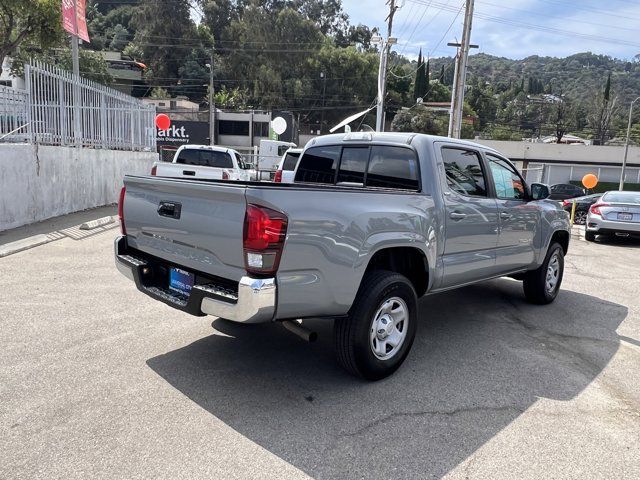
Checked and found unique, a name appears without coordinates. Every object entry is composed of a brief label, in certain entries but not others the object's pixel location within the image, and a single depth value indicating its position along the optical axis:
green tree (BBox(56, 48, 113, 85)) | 55.03
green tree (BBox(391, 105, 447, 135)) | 60.53
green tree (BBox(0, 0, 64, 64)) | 14.38
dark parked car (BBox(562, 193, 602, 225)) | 20.66
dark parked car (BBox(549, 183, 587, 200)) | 27.14
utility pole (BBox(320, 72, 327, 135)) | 70.21
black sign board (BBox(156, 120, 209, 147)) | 47.75
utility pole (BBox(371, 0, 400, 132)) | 26.62
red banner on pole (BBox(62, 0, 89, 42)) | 12.94
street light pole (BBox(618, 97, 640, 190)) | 33.43
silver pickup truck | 3.30
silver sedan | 12.56
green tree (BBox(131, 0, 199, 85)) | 72.50
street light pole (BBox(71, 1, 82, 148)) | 12.18
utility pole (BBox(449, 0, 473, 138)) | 18.80
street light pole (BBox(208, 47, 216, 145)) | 47.53
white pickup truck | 13.97
